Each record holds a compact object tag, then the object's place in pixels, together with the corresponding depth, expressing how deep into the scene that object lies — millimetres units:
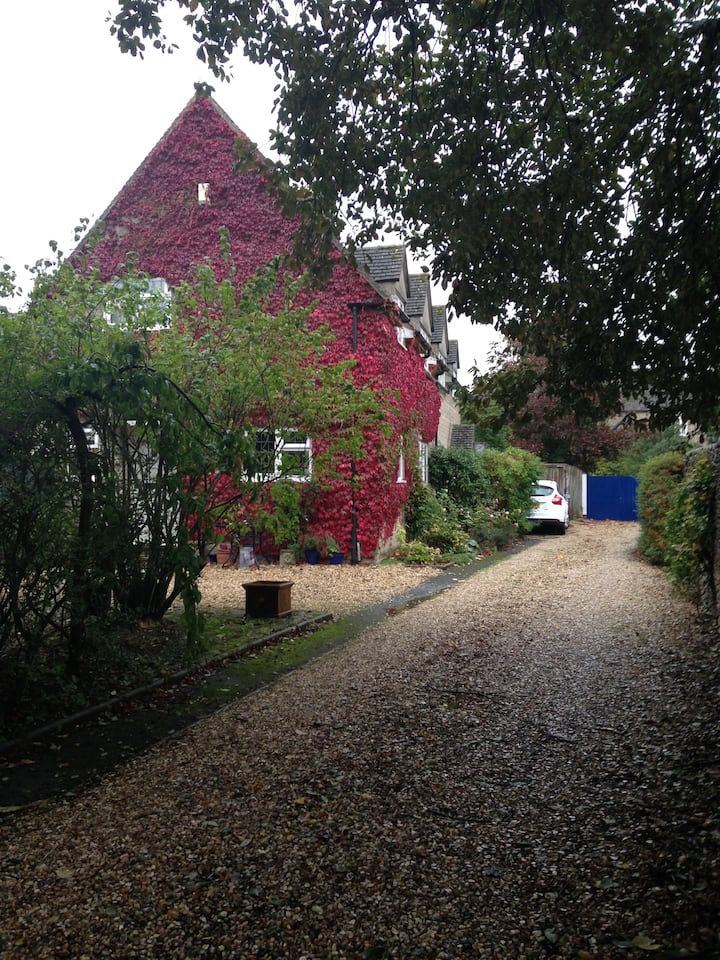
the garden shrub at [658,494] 14492
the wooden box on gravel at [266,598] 10250
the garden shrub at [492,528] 20125
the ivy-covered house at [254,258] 15922
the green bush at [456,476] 21391
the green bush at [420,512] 18719
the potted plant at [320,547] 15562
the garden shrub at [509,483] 23203
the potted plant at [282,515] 9141
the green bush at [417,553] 16750
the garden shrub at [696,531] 9734
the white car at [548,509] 25609
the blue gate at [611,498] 33031
